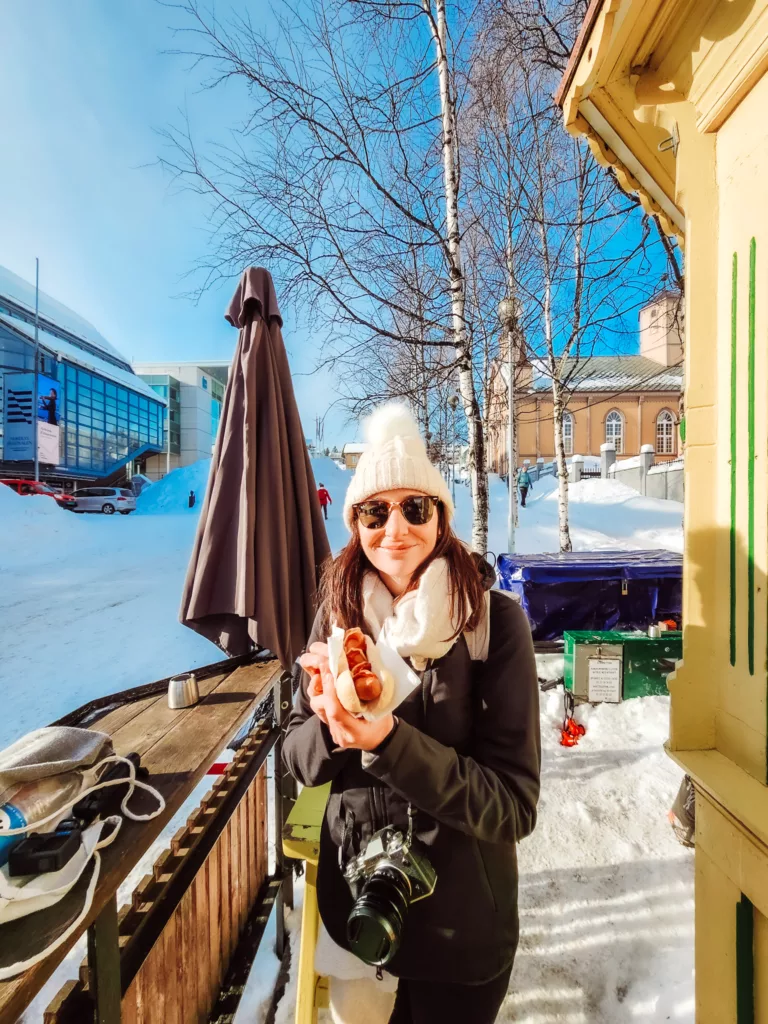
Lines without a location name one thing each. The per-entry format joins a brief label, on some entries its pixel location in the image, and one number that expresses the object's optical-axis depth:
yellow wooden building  1.46
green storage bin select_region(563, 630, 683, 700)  4.53
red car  18.44
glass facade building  26.91
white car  21.25
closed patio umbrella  2.46
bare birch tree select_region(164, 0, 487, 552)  5.18
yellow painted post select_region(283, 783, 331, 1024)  1.68
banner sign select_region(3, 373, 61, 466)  25.98
